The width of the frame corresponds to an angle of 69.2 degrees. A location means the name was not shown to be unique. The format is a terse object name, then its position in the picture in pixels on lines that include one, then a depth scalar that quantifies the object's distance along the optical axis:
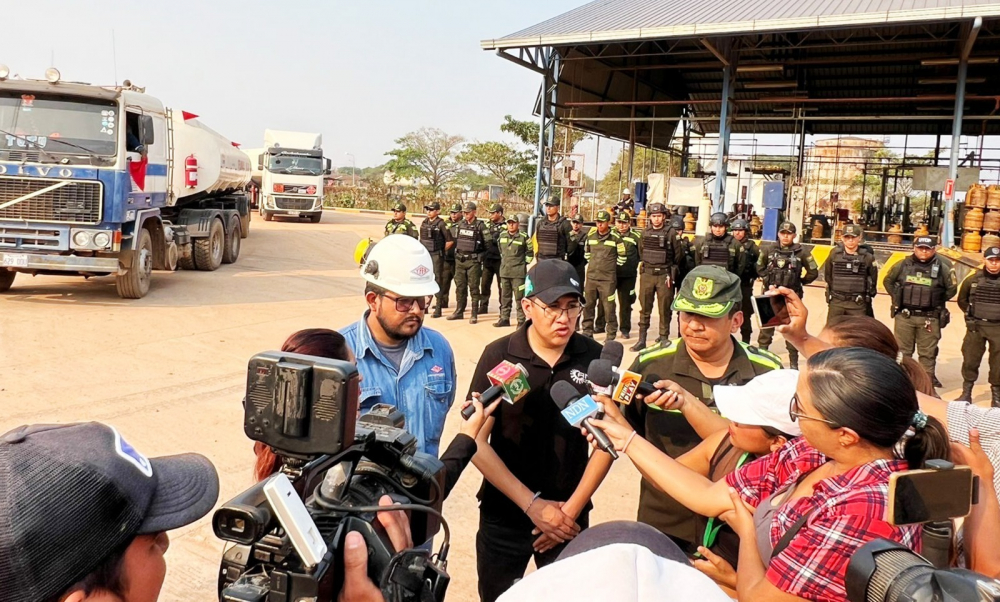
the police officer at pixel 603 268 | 10.41
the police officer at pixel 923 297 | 8.27
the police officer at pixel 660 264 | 10.27
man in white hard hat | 2.56
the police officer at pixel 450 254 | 11.68
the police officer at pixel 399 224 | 11.47
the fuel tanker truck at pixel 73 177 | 9.37
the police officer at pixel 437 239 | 11.66
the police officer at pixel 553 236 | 11.34
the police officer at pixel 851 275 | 9.07
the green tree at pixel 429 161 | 42.12
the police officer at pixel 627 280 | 10.45
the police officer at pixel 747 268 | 10.07
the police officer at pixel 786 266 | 9.62
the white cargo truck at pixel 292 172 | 23.55
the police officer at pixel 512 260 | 10.90
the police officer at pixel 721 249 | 9.89
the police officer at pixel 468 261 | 11.22
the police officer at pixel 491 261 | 11.49
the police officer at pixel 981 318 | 7.89
